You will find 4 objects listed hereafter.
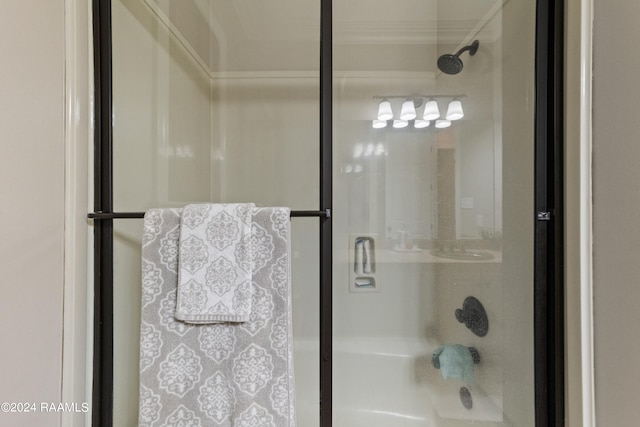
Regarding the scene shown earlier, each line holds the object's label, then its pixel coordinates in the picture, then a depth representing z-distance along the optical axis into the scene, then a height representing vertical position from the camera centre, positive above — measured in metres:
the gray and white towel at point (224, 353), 0.72 -0.38
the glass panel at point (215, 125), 0.87 +0.39
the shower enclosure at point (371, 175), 0.81 +0.15
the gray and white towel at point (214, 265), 0.72 -0.15
